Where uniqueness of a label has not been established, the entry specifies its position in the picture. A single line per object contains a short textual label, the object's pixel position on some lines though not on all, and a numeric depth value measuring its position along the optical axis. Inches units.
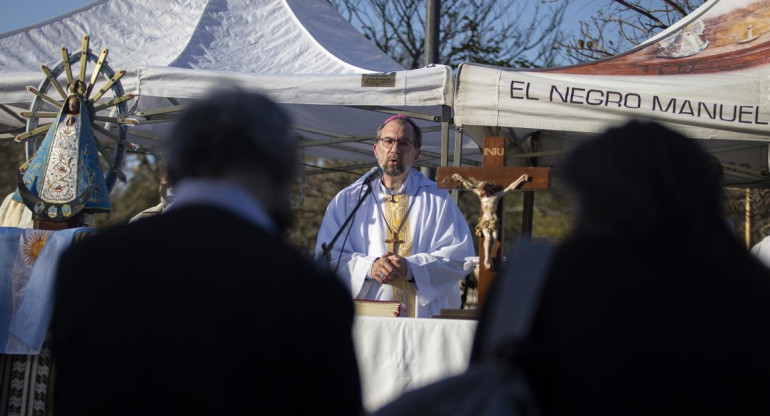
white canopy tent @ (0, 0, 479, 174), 305.4
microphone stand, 183.3
